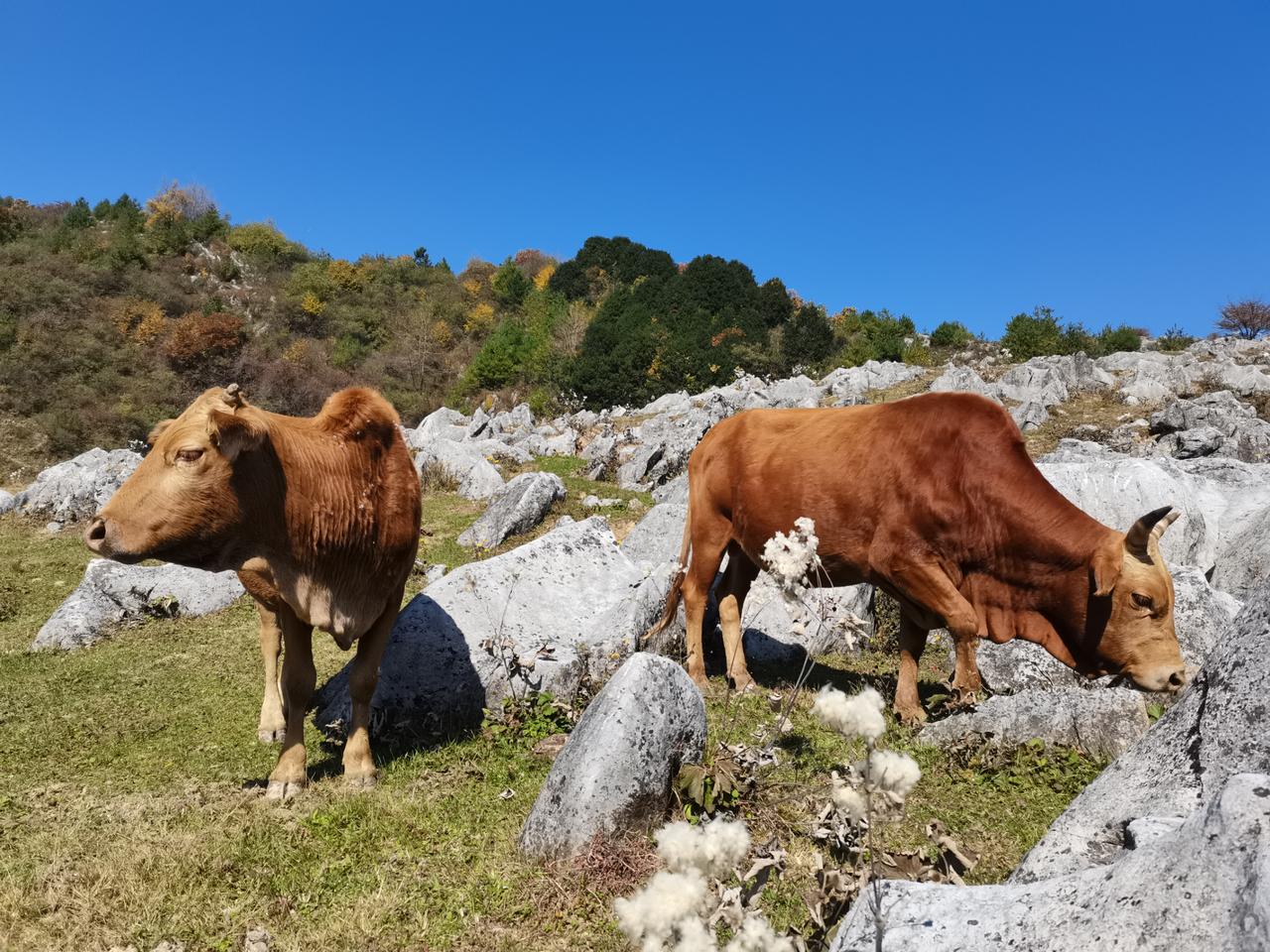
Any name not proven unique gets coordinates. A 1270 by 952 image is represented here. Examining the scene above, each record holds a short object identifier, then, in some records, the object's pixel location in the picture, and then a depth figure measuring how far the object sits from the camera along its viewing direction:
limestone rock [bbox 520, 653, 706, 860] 3.98
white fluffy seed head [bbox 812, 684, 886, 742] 1.77
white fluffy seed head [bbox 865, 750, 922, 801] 1.82
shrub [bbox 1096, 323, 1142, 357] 38.19
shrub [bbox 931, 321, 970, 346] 43.19
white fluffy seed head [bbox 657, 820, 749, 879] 1.61
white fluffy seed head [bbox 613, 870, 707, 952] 1.48
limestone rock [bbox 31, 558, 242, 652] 9.20
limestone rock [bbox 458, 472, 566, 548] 13.85
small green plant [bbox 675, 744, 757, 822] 4.21
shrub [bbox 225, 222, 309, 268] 60.59
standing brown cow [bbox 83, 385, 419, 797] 4.15
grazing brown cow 5.27
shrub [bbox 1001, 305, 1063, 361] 34.66
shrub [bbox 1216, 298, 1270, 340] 47.09
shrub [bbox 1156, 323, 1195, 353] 37.69
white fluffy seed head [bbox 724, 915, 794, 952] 1.57
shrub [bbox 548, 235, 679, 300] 68.25
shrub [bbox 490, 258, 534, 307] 69.88
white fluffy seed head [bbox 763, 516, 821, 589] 2.97
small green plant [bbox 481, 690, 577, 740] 5.71
